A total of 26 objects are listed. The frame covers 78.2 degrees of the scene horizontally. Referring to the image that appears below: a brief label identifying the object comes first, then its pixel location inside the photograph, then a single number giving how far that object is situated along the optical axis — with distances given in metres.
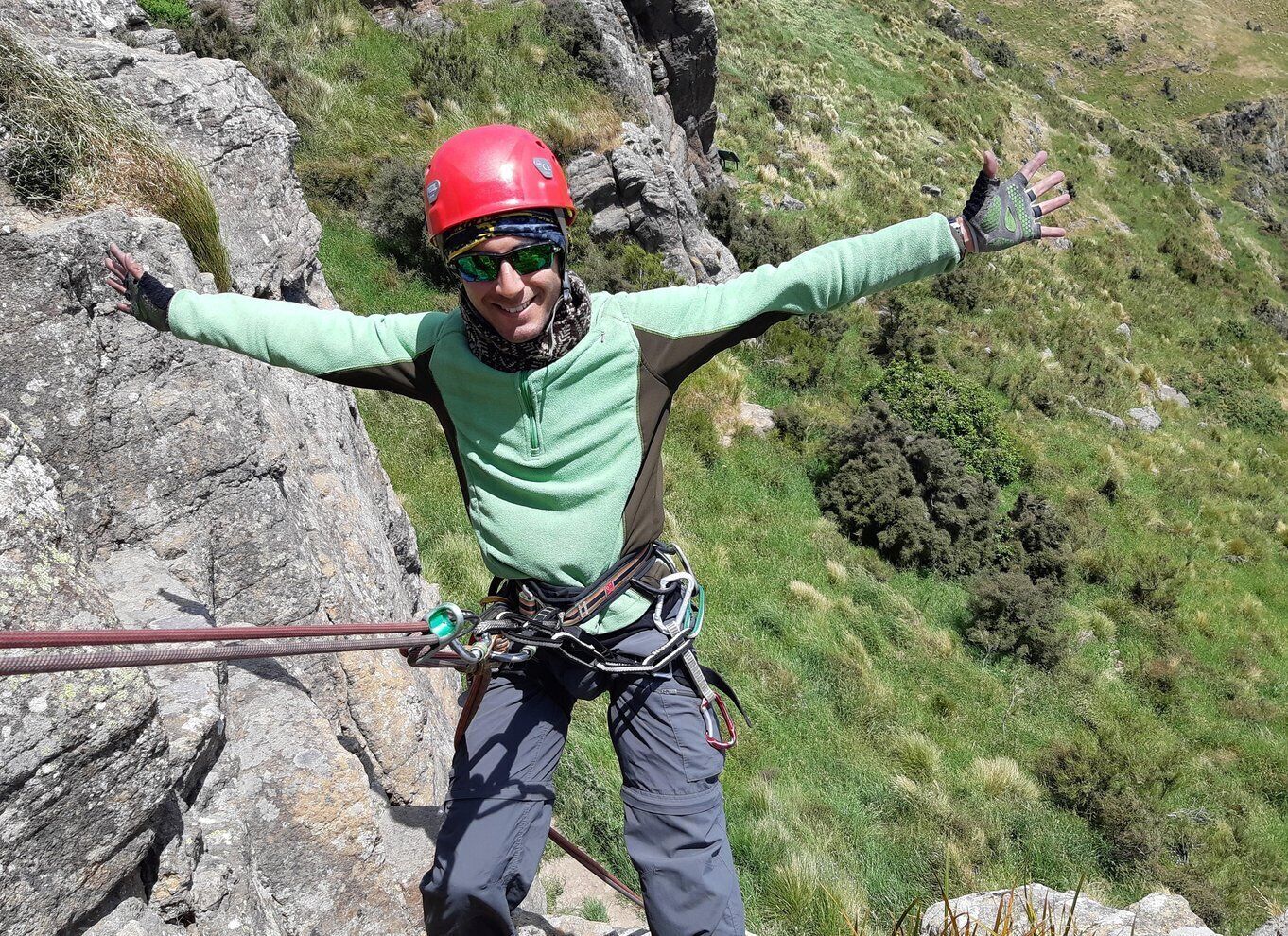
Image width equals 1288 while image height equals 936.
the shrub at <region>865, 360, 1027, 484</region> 13.76
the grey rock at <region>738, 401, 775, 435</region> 12.27
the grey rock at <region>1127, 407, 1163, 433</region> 18.58
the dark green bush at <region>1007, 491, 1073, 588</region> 11.97
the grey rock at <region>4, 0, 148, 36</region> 4.30
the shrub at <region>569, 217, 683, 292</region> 12.38
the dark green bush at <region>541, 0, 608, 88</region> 15.30
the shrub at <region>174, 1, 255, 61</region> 12.31
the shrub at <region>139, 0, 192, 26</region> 11.87
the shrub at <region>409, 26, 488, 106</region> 13.95
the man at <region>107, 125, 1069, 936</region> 2.54
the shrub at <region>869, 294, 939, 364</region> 15.99
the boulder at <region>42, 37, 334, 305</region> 4.44
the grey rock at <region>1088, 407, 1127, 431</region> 17.81
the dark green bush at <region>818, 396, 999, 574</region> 11.29
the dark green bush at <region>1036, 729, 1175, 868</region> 7.66
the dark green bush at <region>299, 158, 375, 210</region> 11.78
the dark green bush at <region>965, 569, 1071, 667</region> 10.30
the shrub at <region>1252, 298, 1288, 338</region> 27.69
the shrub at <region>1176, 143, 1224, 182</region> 44.66
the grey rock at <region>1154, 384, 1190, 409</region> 20.84
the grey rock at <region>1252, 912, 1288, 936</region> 4.29
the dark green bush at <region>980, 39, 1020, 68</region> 42.47
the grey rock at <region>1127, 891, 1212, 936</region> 4.40
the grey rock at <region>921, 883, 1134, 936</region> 4.06
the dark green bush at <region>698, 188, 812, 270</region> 17.66
